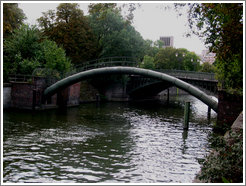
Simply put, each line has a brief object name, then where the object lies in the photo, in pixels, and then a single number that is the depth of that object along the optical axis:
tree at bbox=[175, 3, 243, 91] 8.93
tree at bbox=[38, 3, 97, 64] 36.22
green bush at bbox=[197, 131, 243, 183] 6.08
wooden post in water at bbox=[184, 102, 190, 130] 19.79
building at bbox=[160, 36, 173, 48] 157.00
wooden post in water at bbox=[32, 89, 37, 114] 24.12
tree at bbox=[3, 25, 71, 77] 28.19
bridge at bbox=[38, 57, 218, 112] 23.21
